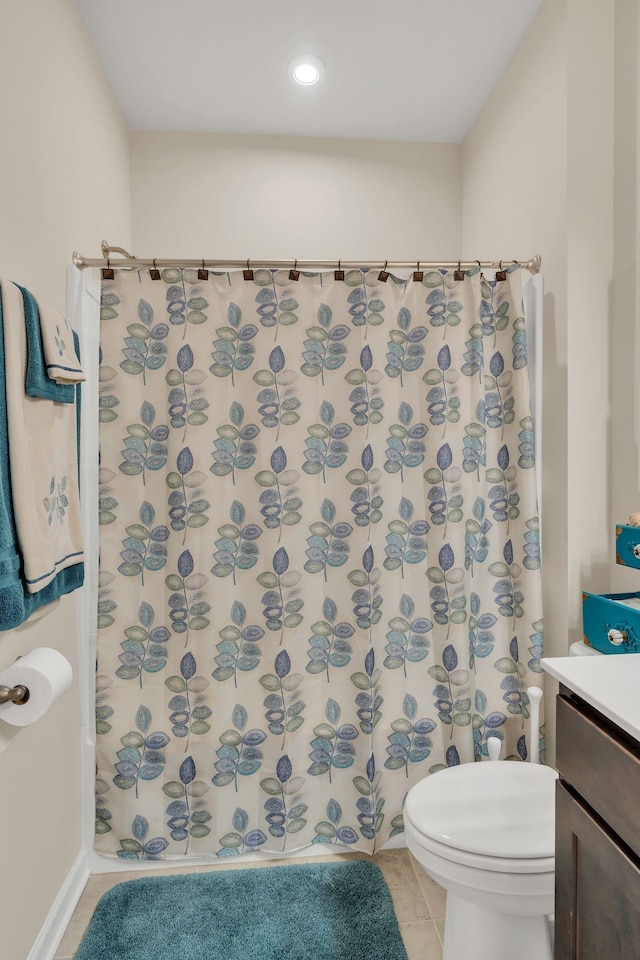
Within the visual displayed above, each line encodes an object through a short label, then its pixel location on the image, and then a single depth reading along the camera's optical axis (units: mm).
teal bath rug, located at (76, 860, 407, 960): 1544
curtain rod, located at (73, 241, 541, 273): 1769
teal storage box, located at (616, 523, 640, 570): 1397
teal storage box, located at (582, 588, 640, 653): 1364
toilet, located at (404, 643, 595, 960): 1232
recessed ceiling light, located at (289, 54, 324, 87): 2074
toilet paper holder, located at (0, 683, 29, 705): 1107
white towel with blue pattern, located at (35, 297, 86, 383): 1313
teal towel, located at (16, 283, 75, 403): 1271
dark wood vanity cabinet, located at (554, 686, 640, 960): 843
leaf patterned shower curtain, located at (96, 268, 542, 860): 1800
